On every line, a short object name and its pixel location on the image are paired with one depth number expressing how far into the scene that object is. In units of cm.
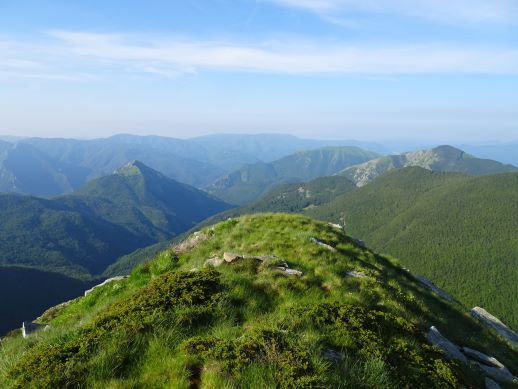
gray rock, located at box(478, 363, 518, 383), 1364
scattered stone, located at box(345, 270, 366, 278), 1697
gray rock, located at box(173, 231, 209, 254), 2156
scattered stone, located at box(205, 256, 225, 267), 1633
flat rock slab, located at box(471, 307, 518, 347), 2768
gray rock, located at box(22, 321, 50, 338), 1495
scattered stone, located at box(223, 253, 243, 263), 1633
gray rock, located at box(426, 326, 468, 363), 1301
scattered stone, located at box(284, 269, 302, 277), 1519
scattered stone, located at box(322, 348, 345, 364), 873
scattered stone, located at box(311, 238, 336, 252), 1983
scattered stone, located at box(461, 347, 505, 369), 1526
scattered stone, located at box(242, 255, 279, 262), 1653
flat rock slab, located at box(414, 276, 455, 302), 3125
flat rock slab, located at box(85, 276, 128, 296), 2162
